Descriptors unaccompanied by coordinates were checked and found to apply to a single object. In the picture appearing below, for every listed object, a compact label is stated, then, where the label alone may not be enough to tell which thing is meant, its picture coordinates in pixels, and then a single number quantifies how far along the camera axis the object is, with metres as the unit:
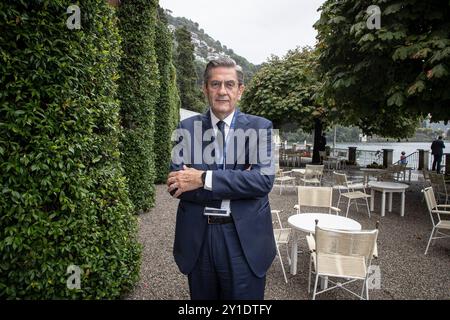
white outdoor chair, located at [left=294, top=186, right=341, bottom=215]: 5.50
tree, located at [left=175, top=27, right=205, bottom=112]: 43.12
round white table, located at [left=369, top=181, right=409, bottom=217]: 7.92
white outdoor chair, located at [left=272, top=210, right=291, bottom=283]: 4.36
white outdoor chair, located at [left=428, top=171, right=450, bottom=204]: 8.84
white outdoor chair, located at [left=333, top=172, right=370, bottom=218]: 7.88
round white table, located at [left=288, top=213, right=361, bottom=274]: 4.21
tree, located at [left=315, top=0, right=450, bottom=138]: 6.13
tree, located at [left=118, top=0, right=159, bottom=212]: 6.24
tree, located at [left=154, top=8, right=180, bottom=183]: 9.79
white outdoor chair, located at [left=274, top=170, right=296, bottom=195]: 11.16
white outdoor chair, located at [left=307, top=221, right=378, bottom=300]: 3.27
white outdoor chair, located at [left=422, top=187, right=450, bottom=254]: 5.34
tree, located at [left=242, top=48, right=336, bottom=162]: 18.17
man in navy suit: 1.85
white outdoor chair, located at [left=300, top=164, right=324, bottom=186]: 10.97
